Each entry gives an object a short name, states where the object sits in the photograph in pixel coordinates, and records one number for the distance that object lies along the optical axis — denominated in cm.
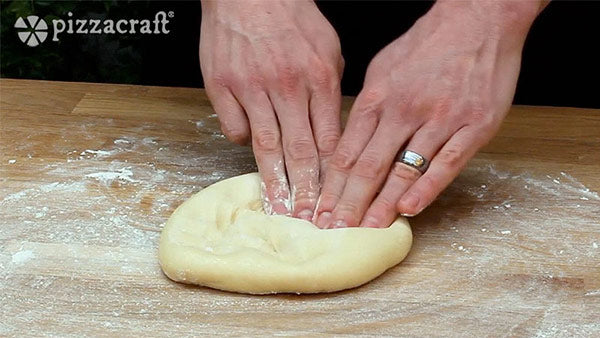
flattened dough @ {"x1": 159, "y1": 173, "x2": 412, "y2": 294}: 89
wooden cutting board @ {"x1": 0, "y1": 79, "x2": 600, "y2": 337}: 88
